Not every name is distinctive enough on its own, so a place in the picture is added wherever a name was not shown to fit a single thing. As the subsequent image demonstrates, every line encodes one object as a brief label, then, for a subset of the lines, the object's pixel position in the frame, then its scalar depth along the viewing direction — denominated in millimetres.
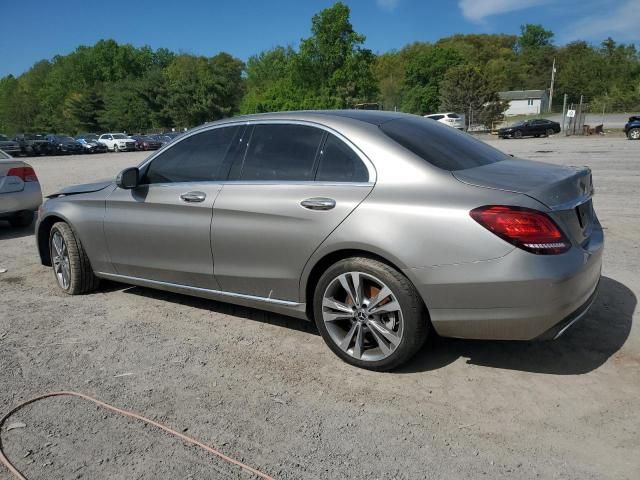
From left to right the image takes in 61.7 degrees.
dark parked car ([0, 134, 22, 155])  36634
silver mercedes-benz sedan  2914
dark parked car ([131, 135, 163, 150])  46312
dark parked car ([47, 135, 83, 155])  43250
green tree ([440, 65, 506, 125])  52906
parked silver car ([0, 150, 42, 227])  8078
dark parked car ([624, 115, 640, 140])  28453
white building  86062
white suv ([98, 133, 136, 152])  46031
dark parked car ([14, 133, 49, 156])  40531
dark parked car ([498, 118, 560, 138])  38188
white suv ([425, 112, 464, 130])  43812
